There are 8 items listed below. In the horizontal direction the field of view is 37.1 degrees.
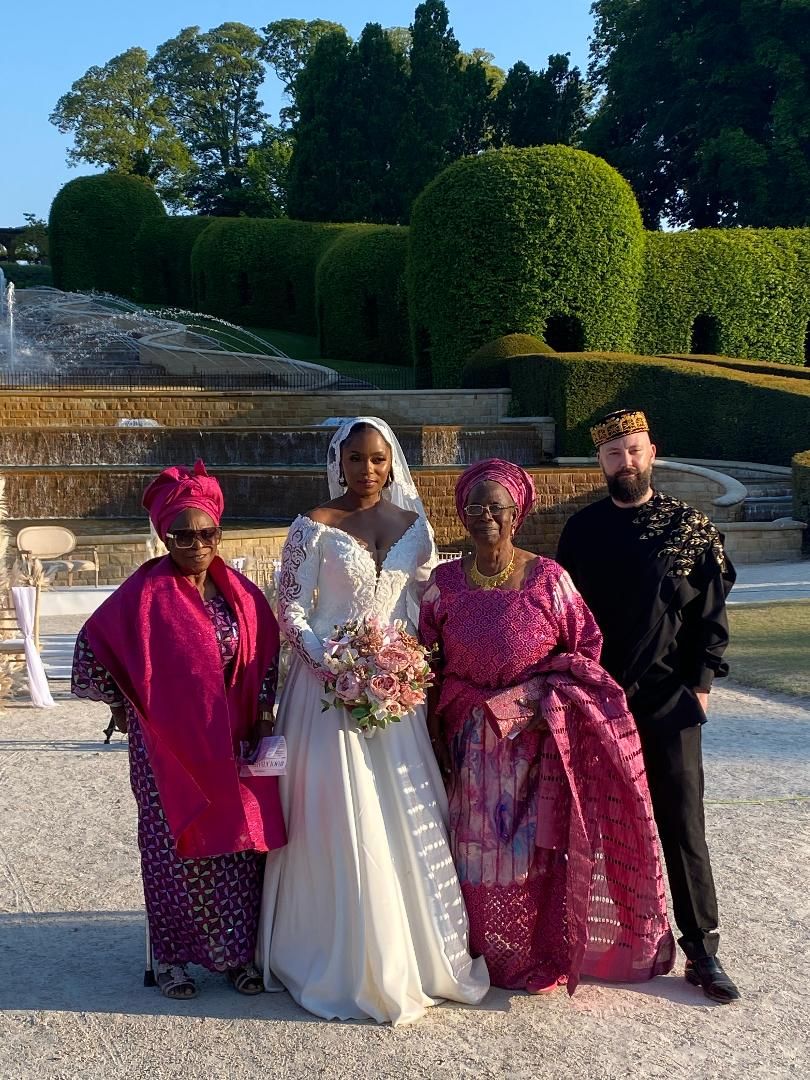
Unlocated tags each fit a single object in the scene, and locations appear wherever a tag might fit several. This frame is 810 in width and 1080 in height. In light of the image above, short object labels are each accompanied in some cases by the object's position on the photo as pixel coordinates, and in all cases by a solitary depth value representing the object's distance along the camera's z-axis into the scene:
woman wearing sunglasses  3.53
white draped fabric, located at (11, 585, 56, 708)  8.08
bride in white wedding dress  3.44
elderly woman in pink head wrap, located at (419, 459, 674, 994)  3.58
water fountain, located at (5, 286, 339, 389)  29.83
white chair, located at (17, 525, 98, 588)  11.44
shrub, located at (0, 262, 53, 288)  48.72
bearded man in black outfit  3.69
